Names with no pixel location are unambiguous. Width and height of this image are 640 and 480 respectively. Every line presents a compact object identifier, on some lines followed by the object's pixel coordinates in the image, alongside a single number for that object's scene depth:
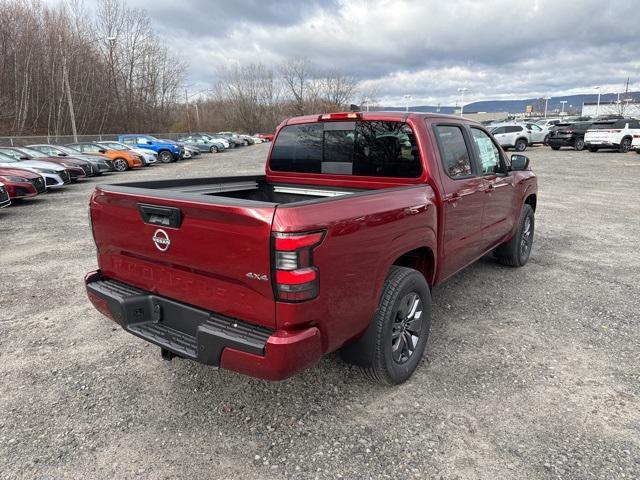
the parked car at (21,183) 10.51
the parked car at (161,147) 26.41
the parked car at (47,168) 13.16
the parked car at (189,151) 29.73
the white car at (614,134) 23.16
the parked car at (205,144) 37.33
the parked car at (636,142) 21.52
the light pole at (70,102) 26.86
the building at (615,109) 80.31
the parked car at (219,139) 40.38
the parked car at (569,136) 25.70
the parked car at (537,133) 28.75
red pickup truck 2.18
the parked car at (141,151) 21.42
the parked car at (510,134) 26.17
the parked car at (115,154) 19.80
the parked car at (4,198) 9.21
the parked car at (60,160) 14.86
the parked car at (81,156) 17.34
